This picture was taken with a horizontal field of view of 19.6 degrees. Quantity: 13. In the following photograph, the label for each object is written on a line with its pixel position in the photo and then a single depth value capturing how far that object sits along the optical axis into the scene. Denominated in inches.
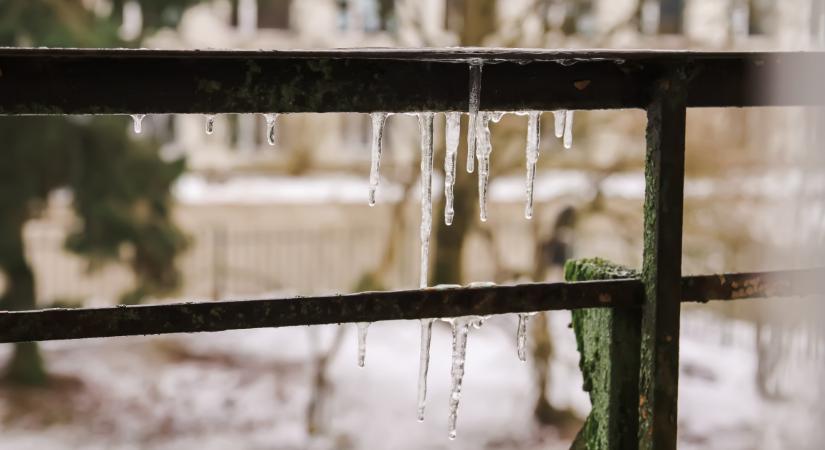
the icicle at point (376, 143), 79.4
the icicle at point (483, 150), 81.2
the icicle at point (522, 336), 82.1
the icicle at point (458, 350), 81.7
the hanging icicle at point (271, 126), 79.1
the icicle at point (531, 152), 83.1
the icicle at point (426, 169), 80.7
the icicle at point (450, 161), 84.1
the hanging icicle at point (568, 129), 83.4
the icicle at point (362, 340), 81.4
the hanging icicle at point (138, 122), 76.8
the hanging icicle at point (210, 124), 79.6
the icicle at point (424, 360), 81.6
